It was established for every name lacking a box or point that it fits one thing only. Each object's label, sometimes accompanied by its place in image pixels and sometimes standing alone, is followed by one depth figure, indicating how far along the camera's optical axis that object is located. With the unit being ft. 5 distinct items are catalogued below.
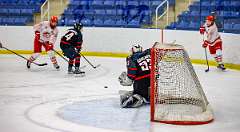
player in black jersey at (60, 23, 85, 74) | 58.64
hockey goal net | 35.12
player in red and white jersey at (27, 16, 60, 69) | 64.49
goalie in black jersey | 39.03
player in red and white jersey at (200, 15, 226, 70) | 64.83
